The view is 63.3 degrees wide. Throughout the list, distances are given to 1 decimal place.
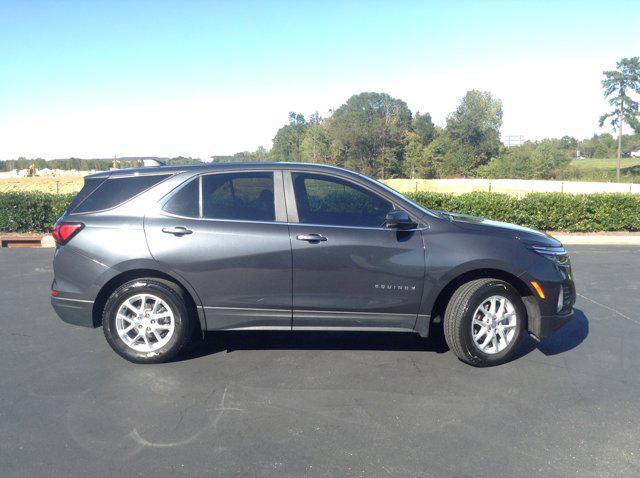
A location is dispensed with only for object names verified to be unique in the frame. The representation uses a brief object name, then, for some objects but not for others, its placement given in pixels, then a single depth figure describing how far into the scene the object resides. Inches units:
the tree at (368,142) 2536.9
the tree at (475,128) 3184.1
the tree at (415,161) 2728.8
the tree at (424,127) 3673.2
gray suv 182.5
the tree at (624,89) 2743.6
